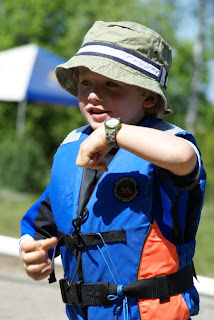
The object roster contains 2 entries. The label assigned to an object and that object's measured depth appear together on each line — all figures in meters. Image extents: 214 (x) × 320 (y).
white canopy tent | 14.58
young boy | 2.33
